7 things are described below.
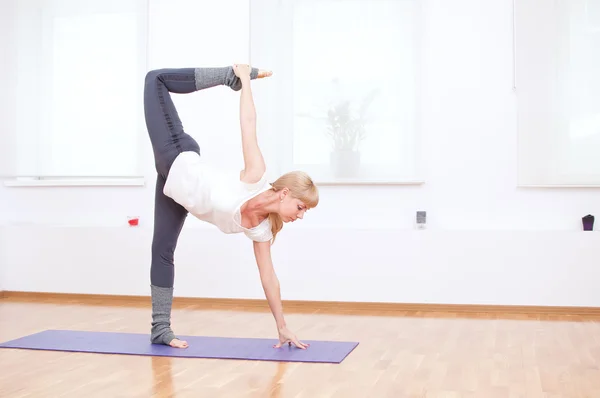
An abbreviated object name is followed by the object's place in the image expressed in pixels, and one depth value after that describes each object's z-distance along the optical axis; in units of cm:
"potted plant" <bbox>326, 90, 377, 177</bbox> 546
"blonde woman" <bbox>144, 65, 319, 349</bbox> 336
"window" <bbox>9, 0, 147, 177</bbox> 590
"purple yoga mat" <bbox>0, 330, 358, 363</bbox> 338
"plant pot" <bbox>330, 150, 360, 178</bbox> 547
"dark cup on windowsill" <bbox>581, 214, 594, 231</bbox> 500
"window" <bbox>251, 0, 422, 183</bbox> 540
